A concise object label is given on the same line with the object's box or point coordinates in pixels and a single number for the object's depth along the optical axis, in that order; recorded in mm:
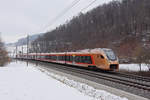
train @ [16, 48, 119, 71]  19344
